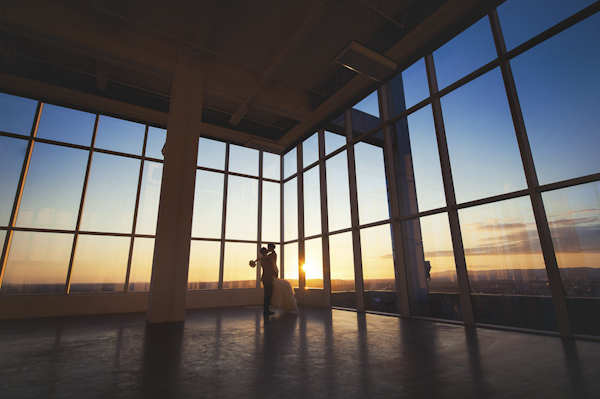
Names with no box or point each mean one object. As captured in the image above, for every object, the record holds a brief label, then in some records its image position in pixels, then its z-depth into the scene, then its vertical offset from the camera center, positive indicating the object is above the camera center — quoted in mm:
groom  6605 -46
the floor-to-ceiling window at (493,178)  4266 +1662
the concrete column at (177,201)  5914 +1613
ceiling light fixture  4938 +3745
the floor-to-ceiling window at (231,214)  9633 +2145
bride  7035 -560
